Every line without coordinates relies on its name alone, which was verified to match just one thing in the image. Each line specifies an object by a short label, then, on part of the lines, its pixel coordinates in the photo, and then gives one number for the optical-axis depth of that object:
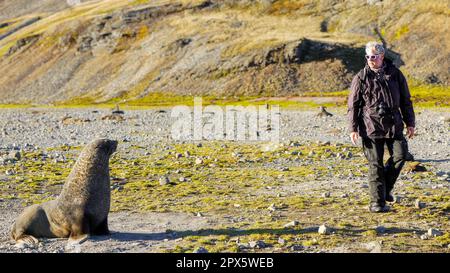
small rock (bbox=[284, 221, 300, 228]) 11.19
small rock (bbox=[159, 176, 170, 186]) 17.34
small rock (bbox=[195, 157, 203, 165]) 21.10
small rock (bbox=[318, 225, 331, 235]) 10.41
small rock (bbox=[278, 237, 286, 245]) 9.92
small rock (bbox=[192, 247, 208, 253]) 9.41
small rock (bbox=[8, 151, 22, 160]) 23.07
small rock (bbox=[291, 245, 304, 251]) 9.47
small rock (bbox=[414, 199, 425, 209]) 12.35
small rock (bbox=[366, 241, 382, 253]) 8.92
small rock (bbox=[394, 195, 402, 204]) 13.01
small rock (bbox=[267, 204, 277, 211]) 13.05
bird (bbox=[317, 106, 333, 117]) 48.25
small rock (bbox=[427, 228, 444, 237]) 9.97
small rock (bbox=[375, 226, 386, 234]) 10.41
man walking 11.43
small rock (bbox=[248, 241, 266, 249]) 9.77
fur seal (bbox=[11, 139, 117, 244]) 11.03
